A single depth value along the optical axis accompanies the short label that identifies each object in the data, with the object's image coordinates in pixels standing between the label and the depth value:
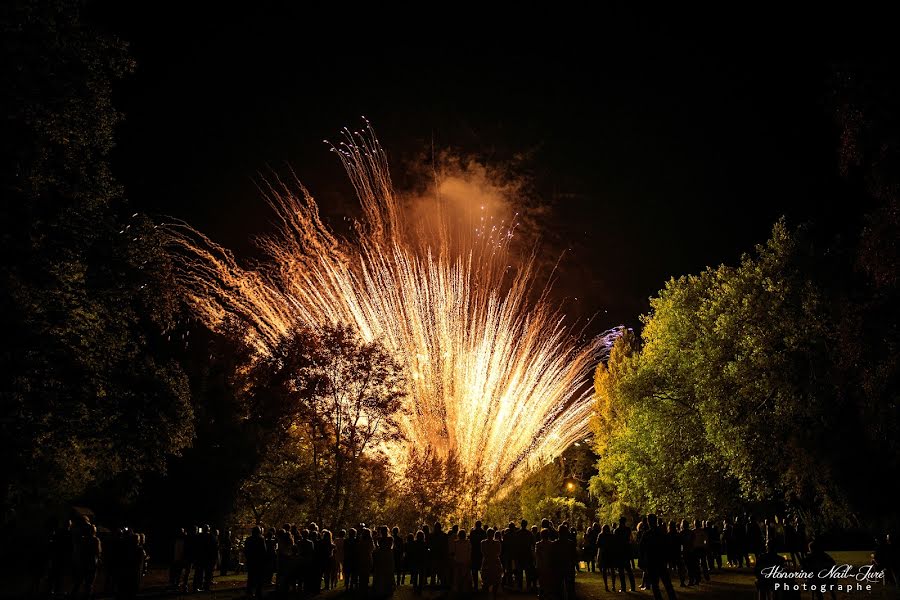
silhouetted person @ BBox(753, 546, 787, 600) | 10.36
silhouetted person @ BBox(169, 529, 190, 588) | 19.30
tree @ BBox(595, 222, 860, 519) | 24.48
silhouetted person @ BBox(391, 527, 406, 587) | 21.42
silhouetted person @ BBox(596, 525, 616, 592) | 18.17
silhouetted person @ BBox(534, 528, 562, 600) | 12.62
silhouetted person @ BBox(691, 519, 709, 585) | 19.81
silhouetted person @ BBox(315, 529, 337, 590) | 17.41
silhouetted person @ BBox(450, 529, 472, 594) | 17.28
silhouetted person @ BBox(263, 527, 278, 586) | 18.78
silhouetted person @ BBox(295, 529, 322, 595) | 17.56
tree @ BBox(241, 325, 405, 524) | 26.41
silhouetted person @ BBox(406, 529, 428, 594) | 18.84
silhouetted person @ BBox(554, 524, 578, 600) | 12.65
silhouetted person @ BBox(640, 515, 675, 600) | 13.58
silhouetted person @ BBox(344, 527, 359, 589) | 17.89
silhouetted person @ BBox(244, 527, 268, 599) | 16.02
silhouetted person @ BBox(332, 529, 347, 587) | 20.91
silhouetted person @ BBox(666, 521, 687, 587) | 18.47
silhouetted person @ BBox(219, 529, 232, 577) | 23.22
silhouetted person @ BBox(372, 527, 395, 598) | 16.70
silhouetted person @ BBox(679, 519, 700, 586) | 18.98
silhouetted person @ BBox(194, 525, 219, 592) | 18.69
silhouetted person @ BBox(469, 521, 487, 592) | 18.53
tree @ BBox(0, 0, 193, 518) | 15.66
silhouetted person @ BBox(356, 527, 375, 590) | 16.91
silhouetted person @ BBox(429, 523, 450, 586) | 18.52
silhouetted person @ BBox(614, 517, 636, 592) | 17.48
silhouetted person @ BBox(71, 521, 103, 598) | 14.94
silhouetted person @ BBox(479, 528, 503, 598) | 16.64
